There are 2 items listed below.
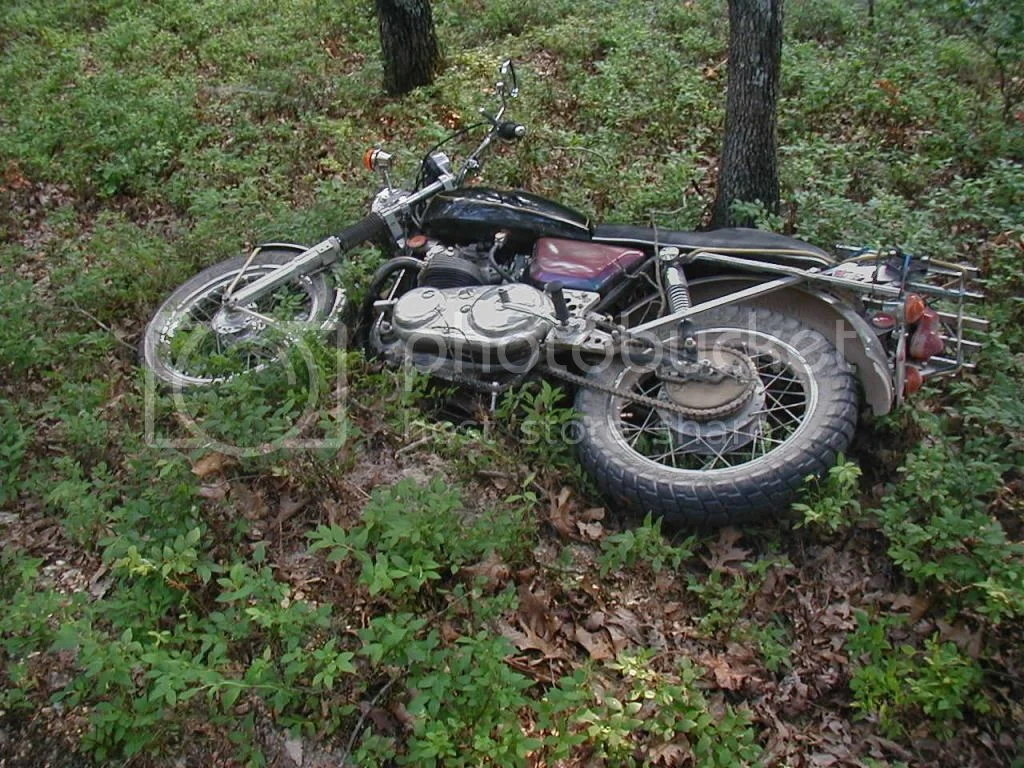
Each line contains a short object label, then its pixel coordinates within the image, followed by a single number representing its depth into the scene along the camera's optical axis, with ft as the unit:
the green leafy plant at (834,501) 11.55
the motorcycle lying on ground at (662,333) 12.30
